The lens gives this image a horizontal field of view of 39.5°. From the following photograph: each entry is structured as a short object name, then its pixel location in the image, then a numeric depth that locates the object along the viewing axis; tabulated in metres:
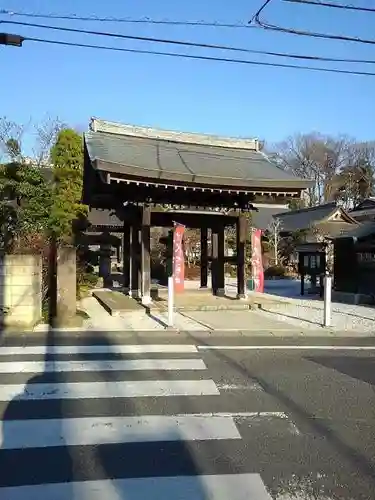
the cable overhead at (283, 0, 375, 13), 8.63
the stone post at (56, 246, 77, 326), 11.33
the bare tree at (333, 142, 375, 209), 57.41
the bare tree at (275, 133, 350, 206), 56.19
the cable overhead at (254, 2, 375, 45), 9.62
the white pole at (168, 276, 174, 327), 11.18
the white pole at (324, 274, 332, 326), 11.57
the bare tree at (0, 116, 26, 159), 25.81
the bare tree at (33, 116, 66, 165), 30.53
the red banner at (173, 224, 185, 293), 14.91
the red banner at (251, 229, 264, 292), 15.61
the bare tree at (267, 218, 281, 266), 36.44
